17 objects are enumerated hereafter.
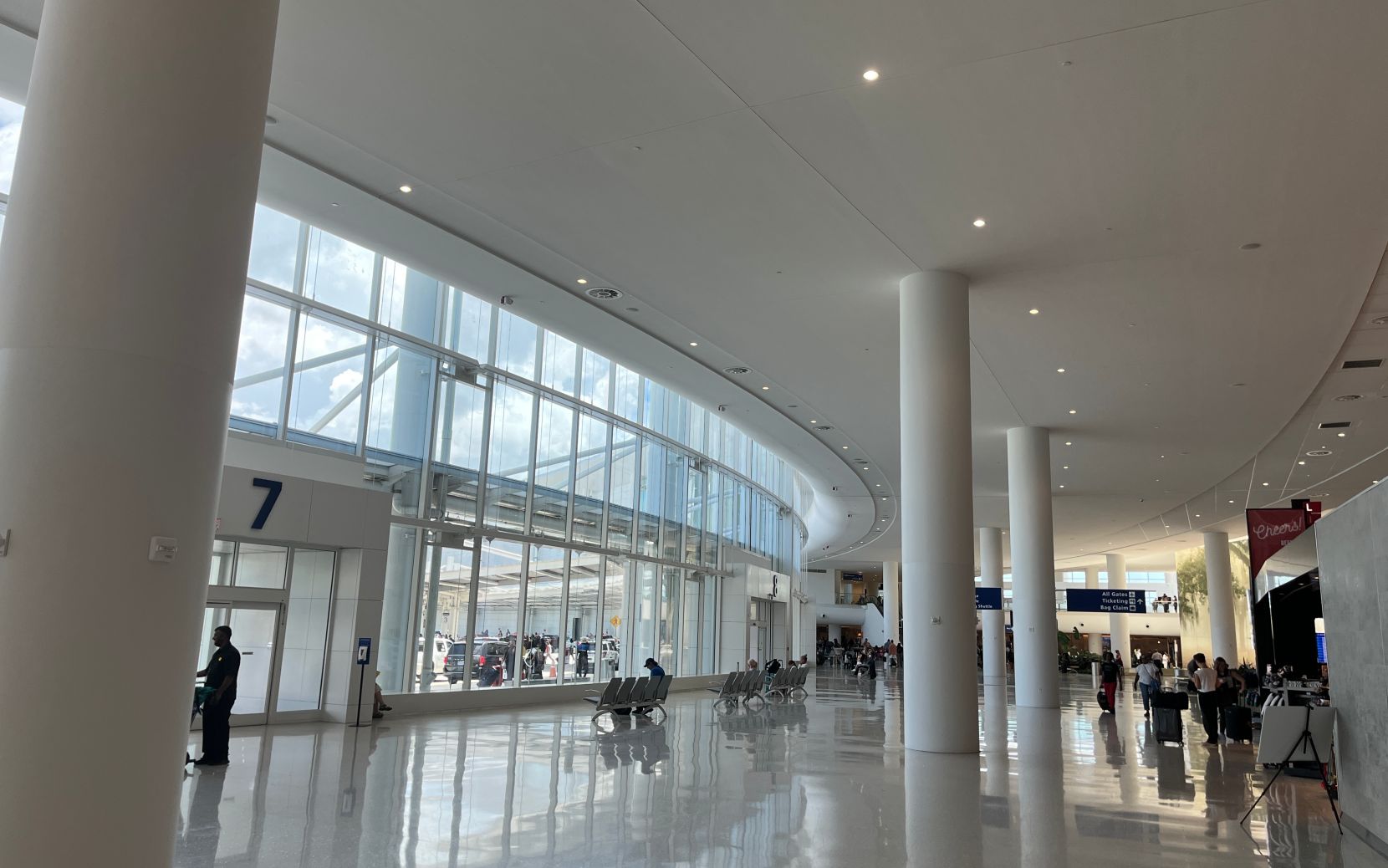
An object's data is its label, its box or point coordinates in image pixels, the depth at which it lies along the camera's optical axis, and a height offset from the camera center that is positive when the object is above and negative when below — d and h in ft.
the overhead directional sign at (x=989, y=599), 74.84 +3.26
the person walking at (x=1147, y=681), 56.90 -2.14
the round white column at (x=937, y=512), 36.73 +5.01
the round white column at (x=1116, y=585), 162.32 +9.97
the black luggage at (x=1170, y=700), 44.75 -2.58
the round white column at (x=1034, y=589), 66.28 +3.68
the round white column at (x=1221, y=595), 122.72 +6.82
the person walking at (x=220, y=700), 30.07 -2.71
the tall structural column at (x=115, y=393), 11.15 +2.74
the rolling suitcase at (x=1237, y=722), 43.29 -3.38
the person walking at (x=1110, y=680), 65.57 -2.52
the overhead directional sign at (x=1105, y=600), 112.68 +5.16
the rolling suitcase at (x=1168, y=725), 45.21 -3.78
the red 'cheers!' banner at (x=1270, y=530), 67.77 +8.51
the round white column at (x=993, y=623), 108.99 +2.00
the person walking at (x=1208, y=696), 46.14 -2.40
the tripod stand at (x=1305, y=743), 24.86 -2.40
